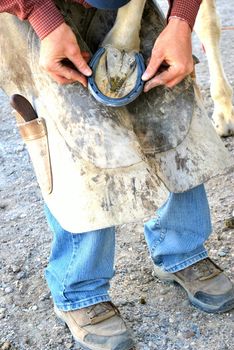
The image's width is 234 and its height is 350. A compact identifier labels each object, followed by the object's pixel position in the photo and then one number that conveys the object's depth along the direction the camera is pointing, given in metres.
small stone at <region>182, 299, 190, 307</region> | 2.28
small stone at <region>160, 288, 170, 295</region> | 2.36
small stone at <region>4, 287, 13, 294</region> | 2.46
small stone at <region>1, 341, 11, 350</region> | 2.18
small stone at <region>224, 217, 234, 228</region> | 2.69
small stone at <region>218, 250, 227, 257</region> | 2.52
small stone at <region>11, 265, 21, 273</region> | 2.57
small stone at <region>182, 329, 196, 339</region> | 2.14
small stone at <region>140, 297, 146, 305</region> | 2.31
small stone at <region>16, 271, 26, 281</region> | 2.53
